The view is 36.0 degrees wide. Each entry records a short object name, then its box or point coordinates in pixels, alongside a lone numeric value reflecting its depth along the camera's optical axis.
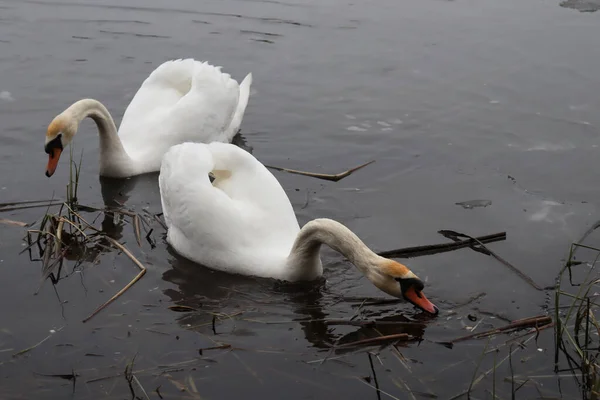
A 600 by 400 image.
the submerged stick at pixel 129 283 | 7.44
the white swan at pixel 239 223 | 7.69
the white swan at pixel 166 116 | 10.28
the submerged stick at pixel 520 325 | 6.94
